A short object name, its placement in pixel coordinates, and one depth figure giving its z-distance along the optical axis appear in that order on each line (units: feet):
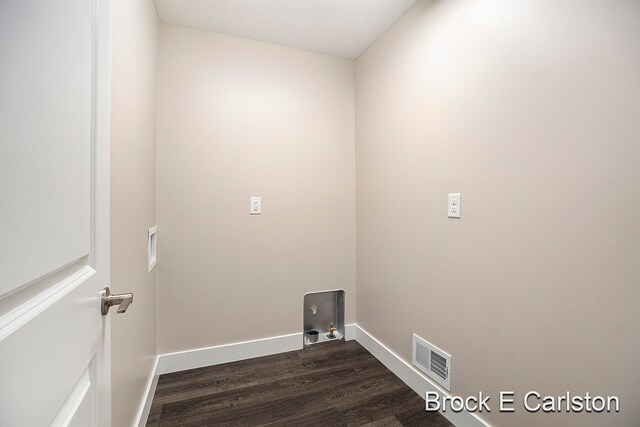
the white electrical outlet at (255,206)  7.14
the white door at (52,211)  1.14
